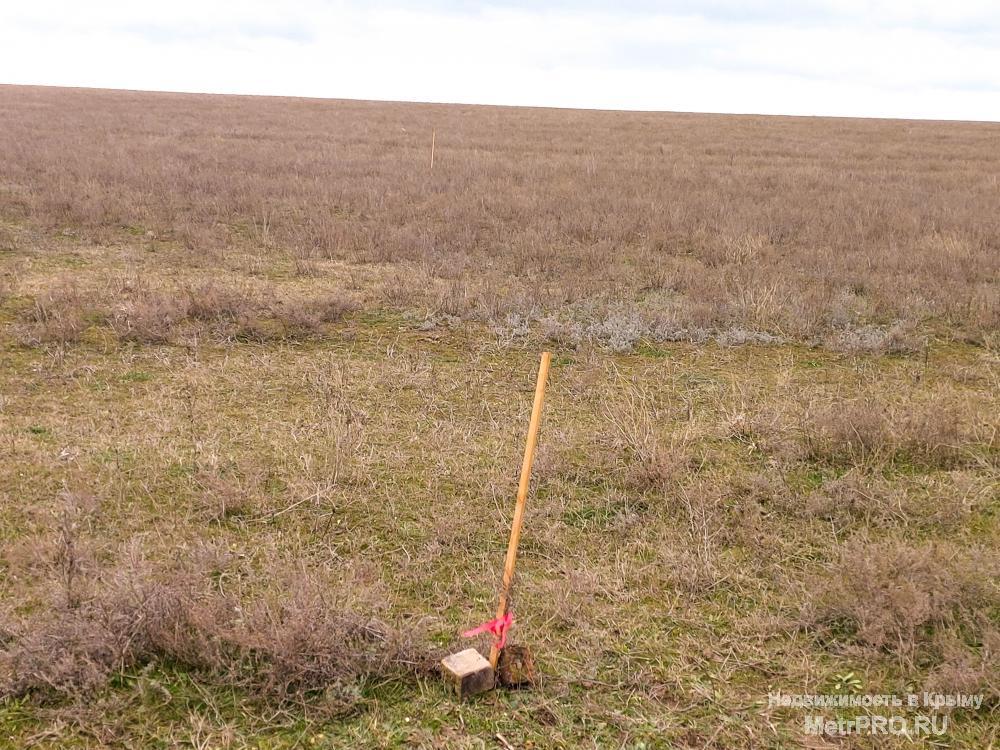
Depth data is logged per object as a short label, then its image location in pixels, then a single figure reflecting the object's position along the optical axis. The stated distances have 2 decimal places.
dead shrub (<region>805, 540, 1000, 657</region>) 3.39
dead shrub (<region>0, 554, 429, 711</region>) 3.00
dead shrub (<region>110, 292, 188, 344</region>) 7.01
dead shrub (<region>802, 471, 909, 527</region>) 4.40
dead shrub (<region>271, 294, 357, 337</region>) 7.46
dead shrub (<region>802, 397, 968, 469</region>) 5.06
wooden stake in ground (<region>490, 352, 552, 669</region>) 3.03
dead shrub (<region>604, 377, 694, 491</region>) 4.70
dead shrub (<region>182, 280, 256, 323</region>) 7.56
